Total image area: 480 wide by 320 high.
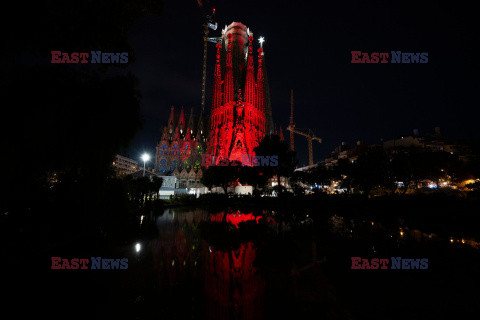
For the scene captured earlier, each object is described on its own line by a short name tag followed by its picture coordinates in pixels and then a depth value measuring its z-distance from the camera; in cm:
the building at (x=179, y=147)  7719
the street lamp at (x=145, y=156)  2981
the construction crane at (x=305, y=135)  13625
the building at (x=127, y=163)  11206
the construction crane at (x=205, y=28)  11191
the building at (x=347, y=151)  8868
